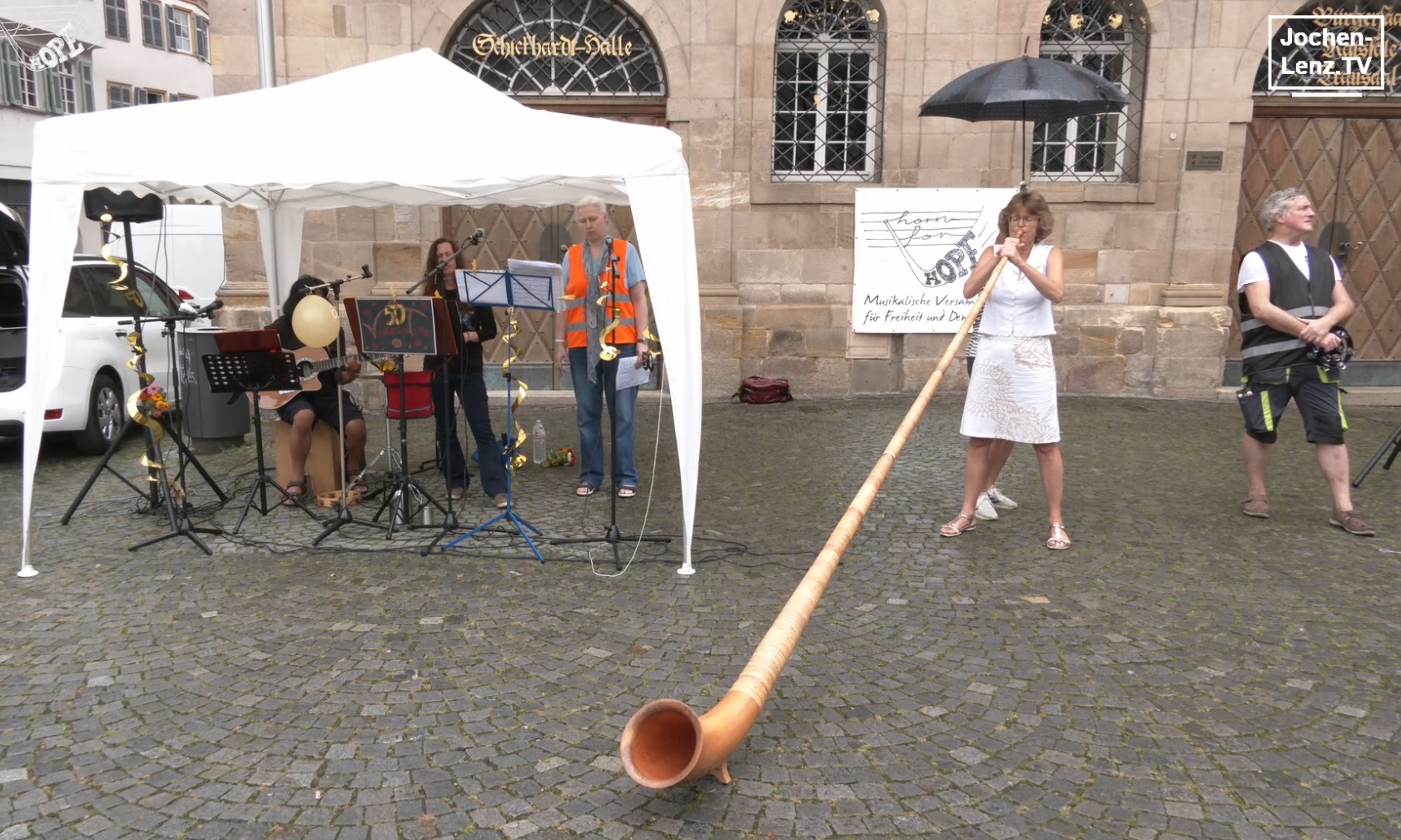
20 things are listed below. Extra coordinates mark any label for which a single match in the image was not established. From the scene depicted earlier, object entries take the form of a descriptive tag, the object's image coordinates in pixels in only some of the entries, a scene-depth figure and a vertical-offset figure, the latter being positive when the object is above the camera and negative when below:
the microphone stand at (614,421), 5.32 -0.88
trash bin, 7.24 -1.05
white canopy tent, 4.68 +0.52
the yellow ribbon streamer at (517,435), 5.52 -0.96
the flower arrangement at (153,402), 5.66 -0.76
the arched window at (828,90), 10.51 +1.95
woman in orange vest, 5.97 -0.37
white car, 7.60 -0.66
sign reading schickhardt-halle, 10.33 +2.33
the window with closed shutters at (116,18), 31.30 +7.90
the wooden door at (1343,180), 10.48 +1.02
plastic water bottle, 7.49 -1.31
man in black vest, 5.49 -0.26
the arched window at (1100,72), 10.49 +2.09
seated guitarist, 6.35 -0.90
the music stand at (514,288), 5.38 -0.09
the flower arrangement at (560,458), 7.52 -1.41
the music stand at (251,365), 5.64 -0.55
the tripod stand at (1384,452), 6.53 -1.17
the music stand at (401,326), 5.29 -0.30
